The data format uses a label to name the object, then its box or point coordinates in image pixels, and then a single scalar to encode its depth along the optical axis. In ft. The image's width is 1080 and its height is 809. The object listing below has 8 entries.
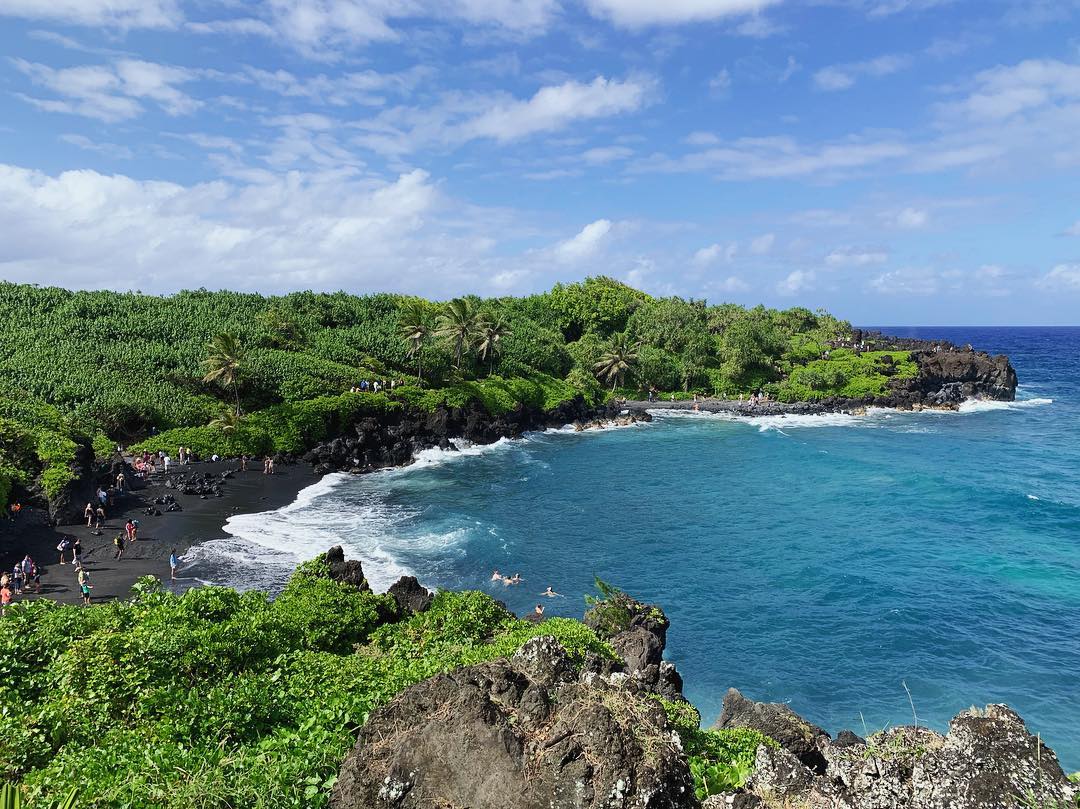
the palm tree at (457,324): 258.78
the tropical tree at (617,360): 330.54
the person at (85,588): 96.78
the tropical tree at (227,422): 188.16
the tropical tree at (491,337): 277.64
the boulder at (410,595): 87.35
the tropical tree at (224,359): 194.18
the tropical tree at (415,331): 247.70
